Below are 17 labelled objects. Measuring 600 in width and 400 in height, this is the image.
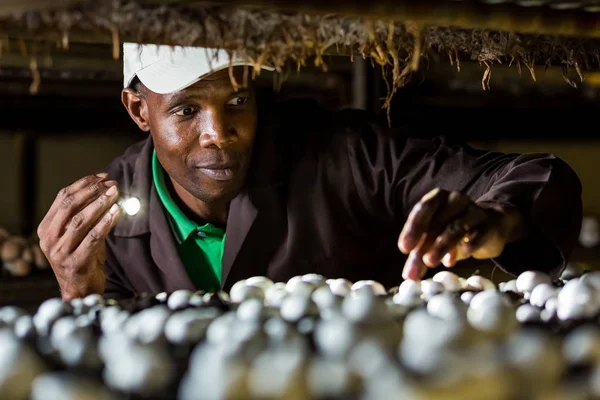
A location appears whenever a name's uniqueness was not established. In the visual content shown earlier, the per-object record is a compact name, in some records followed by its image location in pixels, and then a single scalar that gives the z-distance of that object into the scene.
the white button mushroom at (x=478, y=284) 1.51
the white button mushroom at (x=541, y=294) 1.36
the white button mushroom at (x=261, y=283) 1.51
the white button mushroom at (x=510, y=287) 1.49
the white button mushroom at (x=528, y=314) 1.19
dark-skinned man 1.74
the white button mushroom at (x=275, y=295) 1.29
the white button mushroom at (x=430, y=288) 1.42
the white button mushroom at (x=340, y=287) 1.43
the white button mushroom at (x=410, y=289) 1.37
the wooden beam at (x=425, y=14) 1.07
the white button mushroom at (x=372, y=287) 1.44
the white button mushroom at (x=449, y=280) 1.51
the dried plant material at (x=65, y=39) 1.13
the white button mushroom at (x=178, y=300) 1.31
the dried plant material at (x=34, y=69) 1.16
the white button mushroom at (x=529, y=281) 1.47
